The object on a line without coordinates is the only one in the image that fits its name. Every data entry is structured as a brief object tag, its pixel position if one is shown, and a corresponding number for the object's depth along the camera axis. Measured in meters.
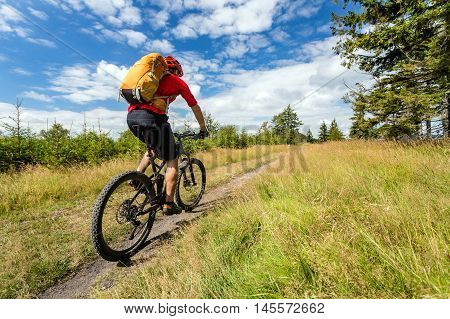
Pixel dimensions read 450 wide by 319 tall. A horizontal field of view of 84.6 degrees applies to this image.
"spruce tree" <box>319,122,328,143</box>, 74.50
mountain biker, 3.28
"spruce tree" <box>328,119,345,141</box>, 62.25
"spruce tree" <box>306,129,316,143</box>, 77.56
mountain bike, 2.70
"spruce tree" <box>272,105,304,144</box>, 73.25
